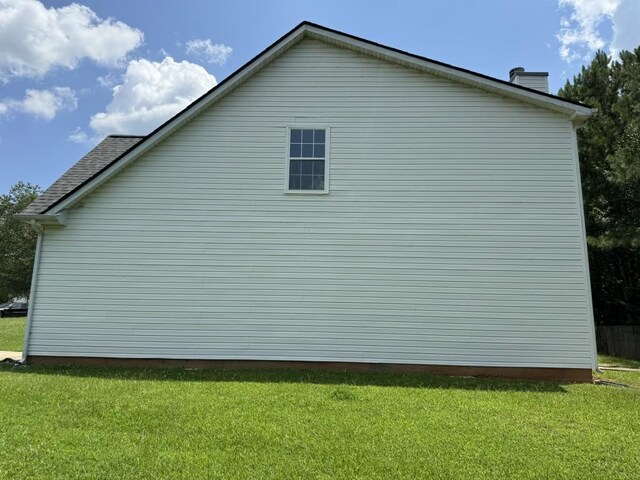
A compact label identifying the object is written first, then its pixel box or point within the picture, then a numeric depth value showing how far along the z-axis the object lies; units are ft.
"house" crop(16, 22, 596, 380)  29.50
